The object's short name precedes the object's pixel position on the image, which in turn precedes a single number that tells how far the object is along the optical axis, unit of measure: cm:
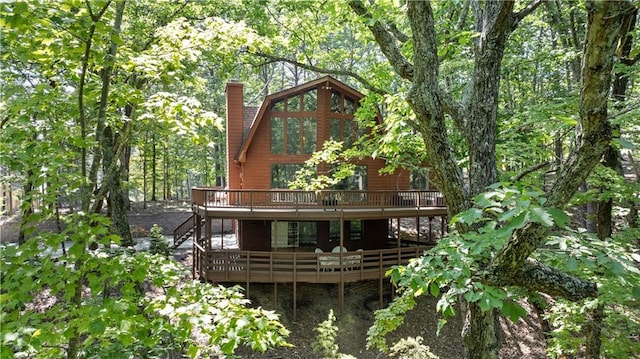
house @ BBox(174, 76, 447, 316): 1235
